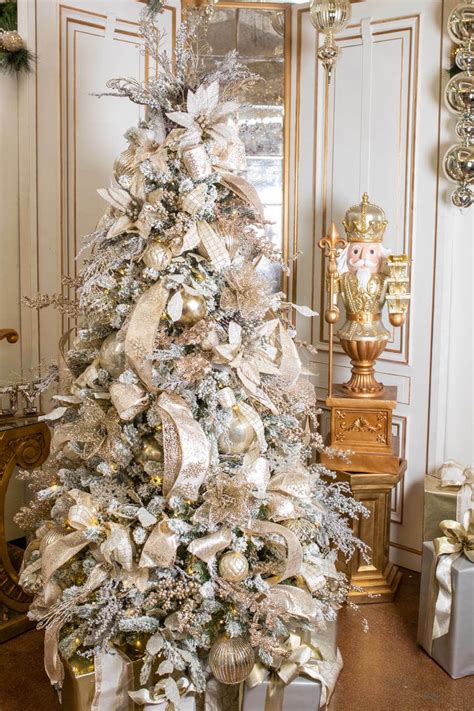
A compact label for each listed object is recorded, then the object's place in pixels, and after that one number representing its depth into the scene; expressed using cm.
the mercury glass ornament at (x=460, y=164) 302
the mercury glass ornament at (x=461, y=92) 298
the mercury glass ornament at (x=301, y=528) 217
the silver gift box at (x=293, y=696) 211
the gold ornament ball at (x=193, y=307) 207
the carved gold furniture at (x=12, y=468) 280
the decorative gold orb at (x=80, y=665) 205
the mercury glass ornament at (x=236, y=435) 212
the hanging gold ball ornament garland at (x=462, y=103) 295
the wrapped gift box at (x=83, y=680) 205
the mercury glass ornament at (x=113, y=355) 209
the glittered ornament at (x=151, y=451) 207
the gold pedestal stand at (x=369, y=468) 299
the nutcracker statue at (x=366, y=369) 298
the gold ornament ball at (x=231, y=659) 201
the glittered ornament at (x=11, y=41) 311
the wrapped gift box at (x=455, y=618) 251
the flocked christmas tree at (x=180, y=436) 201
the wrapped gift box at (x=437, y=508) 274
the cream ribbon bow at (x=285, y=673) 211
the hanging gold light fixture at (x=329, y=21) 302
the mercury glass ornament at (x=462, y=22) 292
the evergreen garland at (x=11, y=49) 312
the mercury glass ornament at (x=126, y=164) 214
